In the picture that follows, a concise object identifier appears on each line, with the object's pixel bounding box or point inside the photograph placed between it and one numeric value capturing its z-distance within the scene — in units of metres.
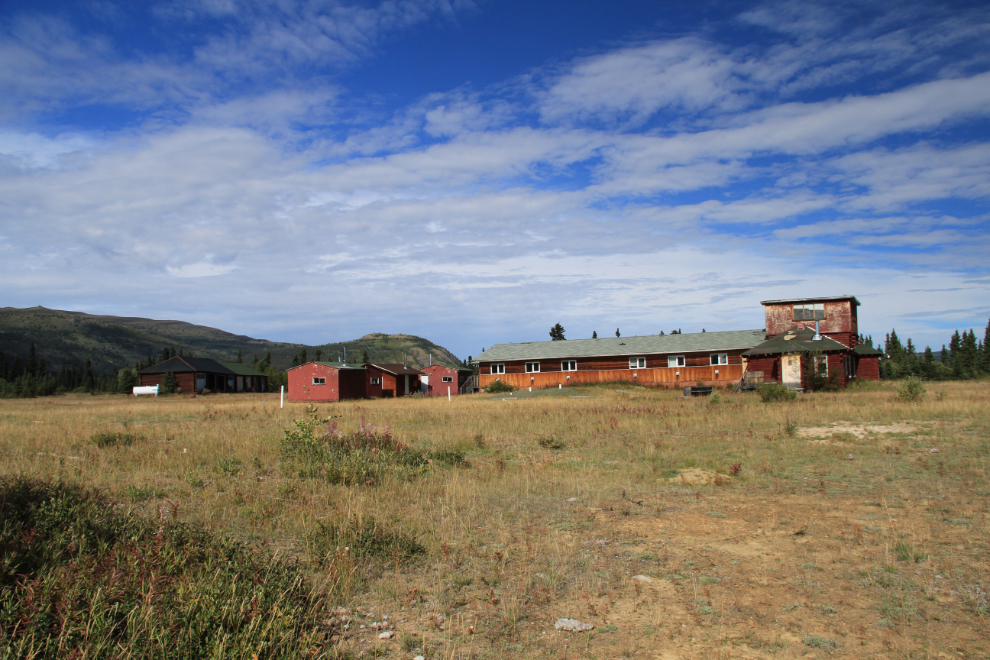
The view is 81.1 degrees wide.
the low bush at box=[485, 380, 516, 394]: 52.31
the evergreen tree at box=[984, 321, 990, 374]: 70.55
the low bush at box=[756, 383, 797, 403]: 26.10
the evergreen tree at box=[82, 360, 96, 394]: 72.51
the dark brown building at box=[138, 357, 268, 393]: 66.56
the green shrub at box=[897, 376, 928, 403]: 23.33
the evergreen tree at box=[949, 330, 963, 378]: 67.91
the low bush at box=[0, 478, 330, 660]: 3.62
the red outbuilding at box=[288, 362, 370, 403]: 48.75
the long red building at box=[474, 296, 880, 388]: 41.34
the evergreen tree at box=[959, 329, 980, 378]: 73.69
